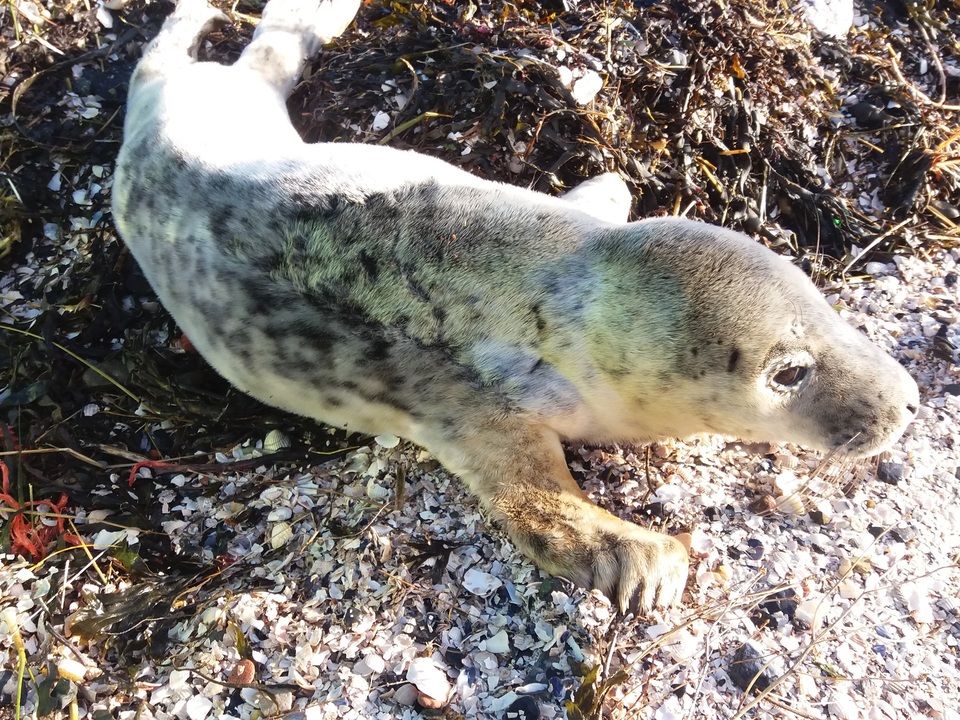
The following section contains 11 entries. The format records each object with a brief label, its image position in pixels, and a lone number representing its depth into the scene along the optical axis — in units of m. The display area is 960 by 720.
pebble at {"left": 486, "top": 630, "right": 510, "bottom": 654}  0.61
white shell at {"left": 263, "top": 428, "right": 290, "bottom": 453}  0.77
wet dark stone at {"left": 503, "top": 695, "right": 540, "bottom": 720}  0.57
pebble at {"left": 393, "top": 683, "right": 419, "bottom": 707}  0.59
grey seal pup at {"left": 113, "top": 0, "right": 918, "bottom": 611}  0.60
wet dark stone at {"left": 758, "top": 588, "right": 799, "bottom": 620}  0.61
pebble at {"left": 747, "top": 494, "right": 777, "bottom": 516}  0.68
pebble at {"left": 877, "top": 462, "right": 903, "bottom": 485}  0.69
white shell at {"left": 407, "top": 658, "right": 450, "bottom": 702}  0.59
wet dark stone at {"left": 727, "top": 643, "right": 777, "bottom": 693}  0.57
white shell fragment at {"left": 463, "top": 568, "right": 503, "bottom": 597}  0.65
